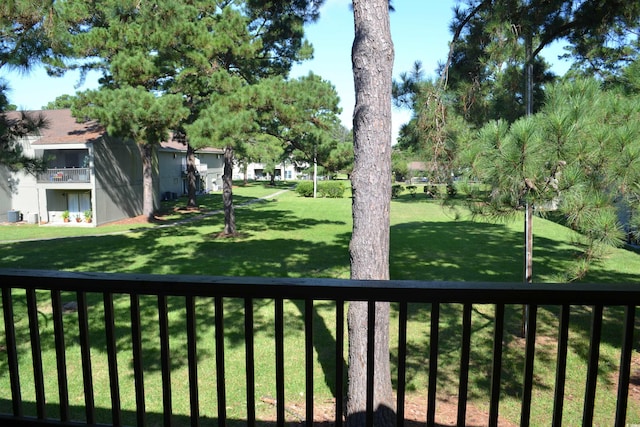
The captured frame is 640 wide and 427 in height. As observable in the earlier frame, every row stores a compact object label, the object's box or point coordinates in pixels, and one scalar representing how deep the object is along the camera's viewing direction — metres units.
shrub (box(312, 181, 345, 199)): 38.78
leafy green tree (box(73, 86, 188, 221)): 14.47
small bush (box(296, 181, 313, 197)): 39.16
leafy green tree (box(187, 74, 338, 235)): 13.01
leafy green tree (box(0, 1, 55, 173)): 6.48
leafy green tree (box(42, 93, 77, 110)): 16.78
